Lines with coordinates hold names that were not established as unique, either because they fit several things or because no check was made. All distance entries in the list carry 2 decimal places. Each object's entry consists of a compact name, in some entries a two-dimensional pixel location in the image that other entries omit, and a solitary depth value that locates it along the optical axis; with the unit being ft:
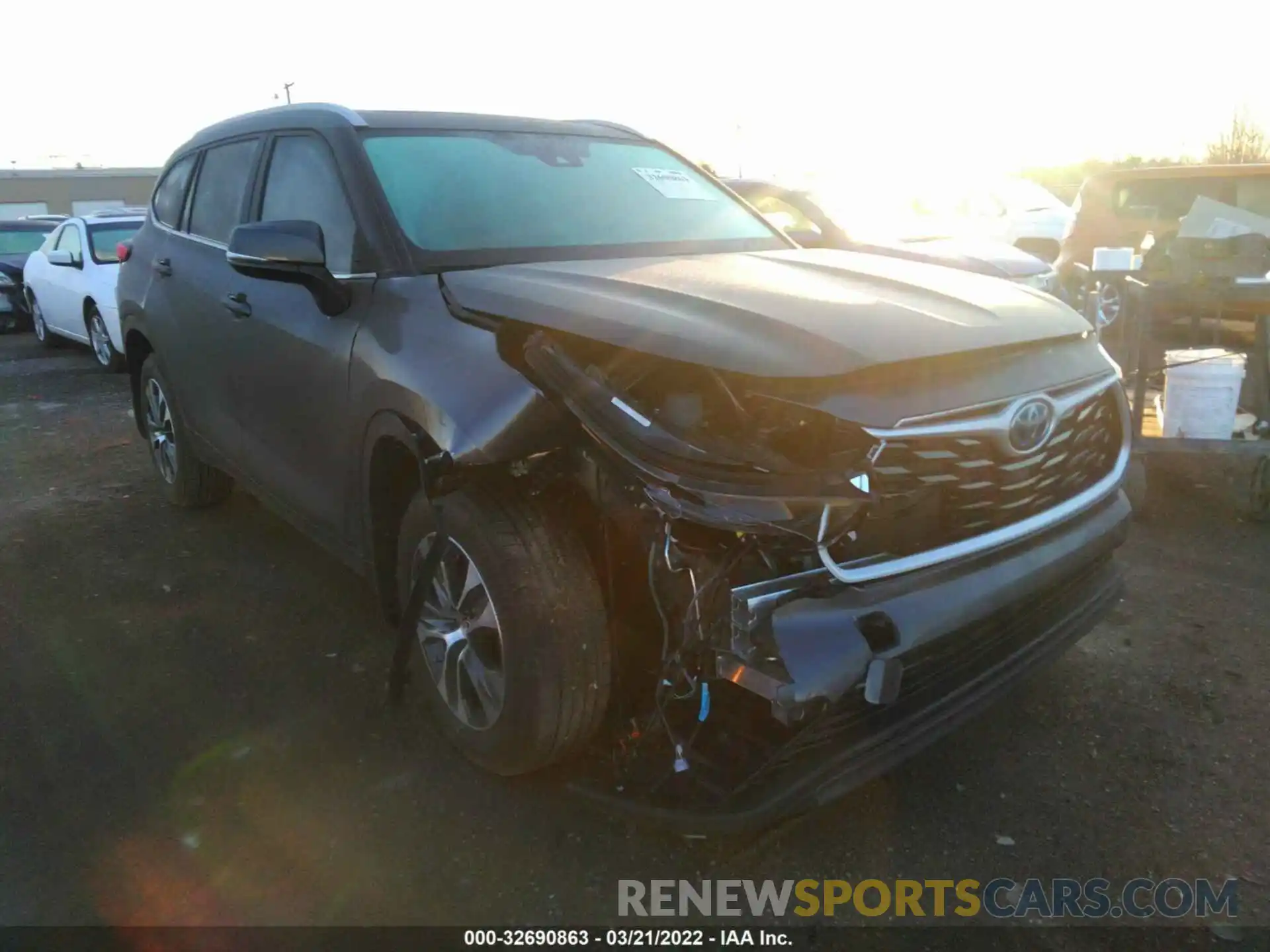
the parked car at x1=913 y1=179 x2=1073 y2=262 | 41.98
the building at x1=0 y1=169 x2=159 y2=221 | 143.64
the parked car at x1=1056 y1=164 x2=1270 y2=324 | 32.71
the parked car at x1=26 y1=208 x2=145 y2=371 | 31.83
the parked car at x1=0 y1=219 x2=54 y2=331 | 45.98
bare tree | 101.19
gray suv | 7.11
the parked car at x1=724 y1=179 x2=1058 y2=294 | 20.81
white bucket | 17.40
